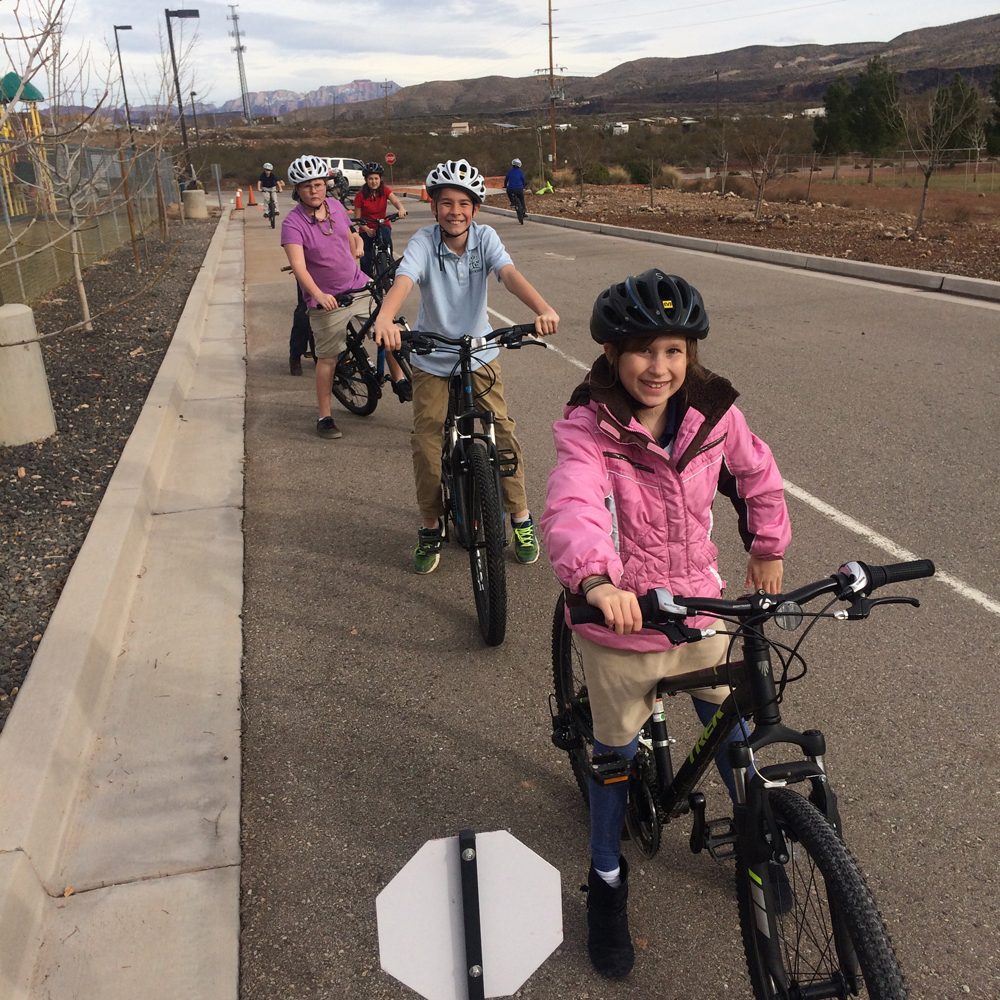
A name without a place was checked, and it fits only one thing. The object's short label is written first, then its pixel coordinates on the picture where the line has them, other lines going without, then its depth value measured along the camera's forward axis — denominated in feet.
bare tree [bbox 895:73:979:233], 67.10
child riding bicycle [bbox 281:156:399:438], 23.58
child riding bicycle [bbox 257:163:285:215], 98.67
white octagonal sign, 6.18
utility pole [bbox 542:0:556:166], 163.75
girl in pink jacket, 7.38
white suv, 146.67
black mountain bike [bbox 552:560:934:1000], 6.14
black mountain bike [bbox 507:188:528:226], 90.33
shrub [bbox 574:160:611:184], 148.49
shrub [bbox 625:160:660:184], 150.61
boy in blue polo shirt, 14.98
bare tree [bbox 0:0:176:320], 17.95
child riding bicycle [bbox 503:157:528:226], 92.63
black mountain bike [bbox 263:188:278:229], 96.94
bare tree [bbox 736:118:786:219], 76.72
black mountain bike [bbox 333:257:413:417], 25.34
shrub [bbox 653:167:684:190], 142.20
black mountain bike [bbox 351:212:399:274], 47.16
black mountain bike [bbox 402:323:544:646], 13.75
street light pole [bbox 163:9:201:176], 53.62
